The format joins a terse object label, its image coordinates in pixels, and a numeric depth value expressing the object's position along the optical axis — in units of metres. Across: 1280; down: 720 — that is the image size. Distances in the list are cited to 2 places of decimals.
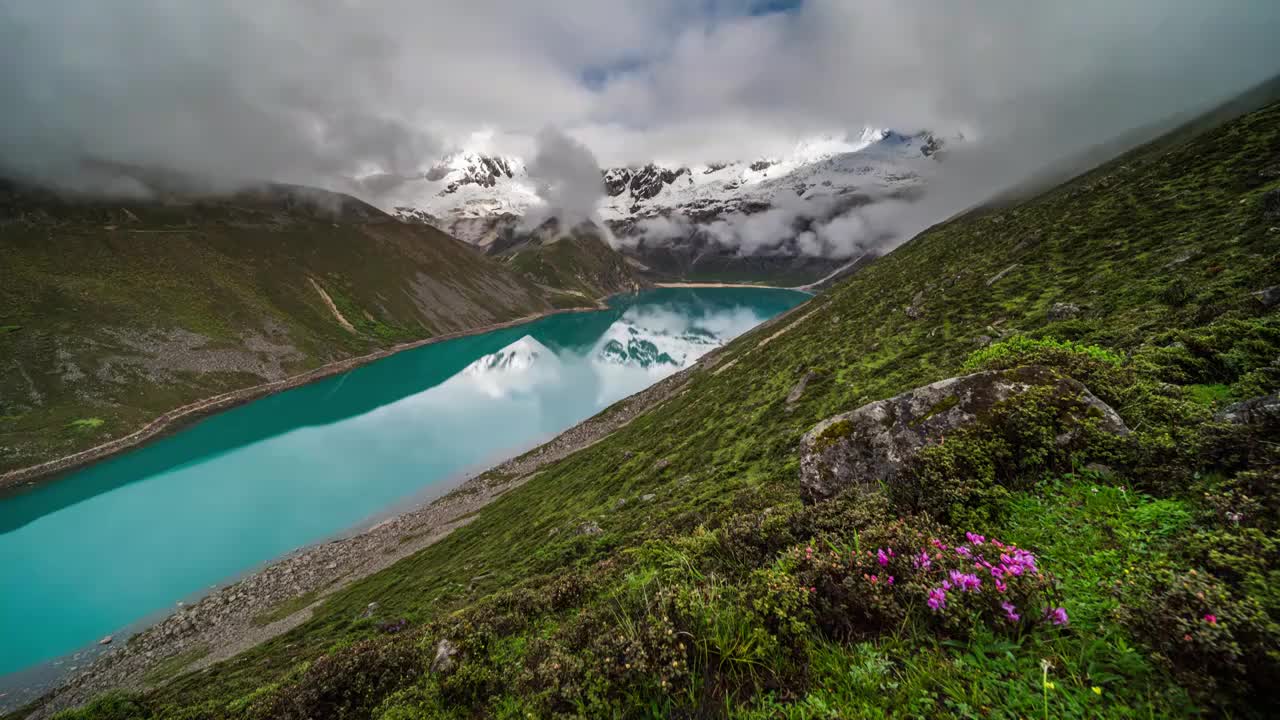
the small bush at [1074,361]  6.34
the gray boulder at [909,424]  5.77
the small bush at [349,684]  6.28
